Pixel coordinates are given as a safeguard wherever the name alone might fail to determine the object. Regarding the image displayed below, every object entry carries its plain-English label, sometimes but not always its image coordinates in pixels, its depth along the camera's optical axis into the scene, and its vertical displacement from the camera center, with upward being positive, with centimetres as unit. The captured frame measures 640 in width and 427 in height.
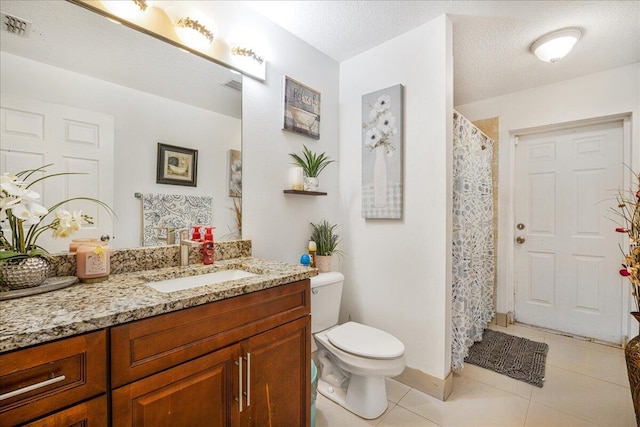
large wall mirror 104 +46
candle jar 103 -19
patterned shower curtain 197 -21
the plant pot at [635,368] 134 -75
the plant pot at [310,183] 193 +19
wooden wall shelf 187 +13
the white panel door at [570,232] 247 -19
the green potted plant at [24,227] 88 -6
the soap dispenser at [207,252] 141 -20
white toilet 152 -79
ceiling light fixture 187 +114
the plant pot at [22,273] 87 -19
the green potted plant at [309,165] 194 +33
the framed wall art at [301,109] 188 +71
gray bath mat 202 -115
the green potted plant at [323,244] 199 -24
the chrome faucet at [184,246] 136 -17
